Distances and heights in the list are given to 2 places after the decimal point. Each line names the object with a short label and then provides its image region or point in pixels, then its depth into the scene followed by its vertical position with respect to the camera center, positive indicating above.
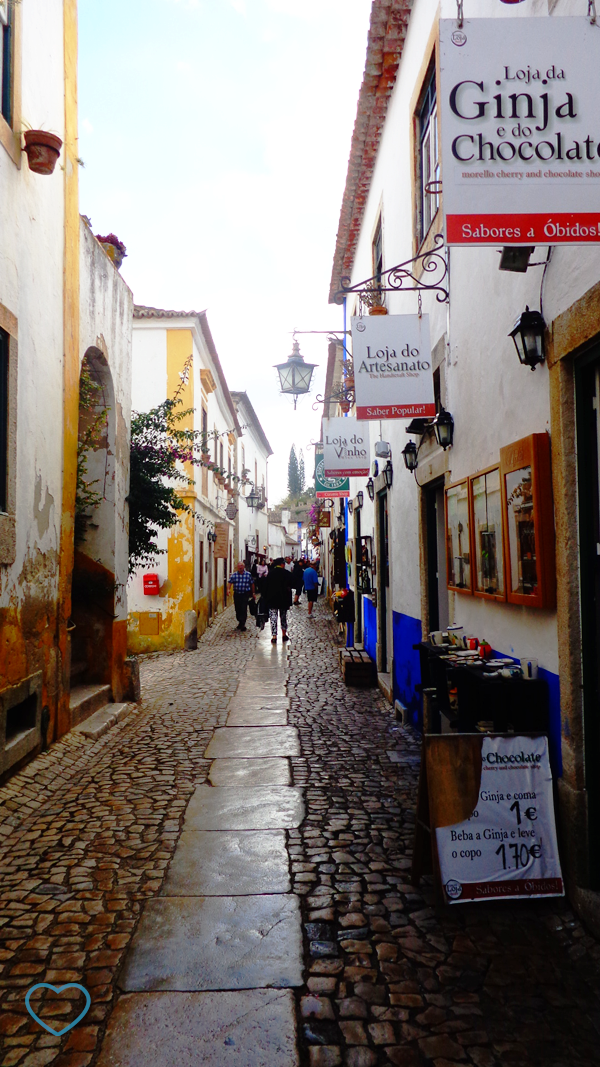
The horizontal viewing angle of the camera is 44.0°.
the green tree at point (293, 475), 108.81 +13.74
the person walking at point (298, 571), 23.81 -0.12
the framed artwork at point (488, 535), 4.30 +0.17
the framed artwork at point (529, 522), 3.52 +0.20
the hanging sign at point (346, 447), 10.19 +1.65
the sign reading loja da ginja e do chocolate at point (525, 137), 2.82 +1.65
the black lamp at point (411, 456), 7.02 +1.05
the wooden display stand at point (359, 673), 9.41 -1.35
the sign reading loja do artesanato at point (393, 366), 5.70 +1.55
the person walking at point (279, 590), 14.26 -0.43
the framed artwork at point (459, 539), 5.11 +0.18
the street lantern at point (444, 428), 5.56 +1.03
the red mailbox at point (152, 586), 14.77 -0.31
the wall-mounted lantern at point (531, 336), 3.58 +1.10
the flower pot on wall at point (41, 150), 5.37 +3.07
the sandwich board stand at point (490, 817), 3.42 -1.18
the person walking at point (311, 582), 21.84 -0.44
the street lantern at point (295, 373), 10.55 +2.77
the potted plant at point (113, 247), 8.54 +3.75
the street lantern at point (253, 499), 30.83 +2.93
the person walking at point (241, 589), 17.27 -0.49
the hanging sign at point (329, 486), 13.09 +1.50
